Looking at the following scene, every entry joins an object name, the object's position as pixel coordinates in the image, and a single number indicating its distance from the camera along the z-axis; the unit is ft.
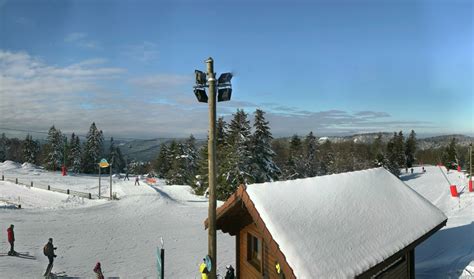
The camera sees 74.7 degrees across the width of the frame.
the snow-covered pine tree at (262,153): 124.67
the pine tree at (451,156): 268.13
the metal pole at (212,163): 23.91
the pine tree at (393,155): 218.61
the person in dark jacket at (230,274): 39.47
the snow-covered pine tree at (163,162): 246.47
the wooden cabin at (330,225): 21.13
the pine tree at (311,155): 204.42
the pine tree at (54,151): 240.12
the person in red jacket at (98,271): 42.31
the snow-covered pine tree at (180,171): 185.98
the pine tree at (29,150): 273.95
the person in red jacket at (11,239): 51.03
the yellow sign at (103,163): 120.23
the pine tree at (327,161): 221.46
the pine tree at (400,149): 264.78
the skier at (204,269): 24.57
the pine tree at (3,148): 334.60
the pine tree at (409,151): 297.41
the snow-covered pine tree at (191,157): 192.24
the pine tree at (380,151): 225.46
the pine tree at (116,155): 319.47
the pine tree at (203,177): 135.03
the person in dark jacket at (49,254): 43.19
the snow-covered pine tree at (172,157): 191.21
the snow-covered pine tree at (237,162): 119.55
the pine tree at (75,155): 245.65
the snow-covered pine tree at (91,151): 247.91
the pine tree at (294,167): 191.09
